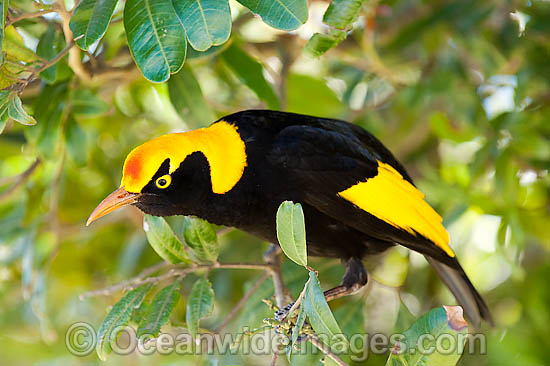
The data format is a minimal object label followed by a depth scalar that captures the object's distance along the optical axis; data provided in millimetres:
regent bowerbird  4511
